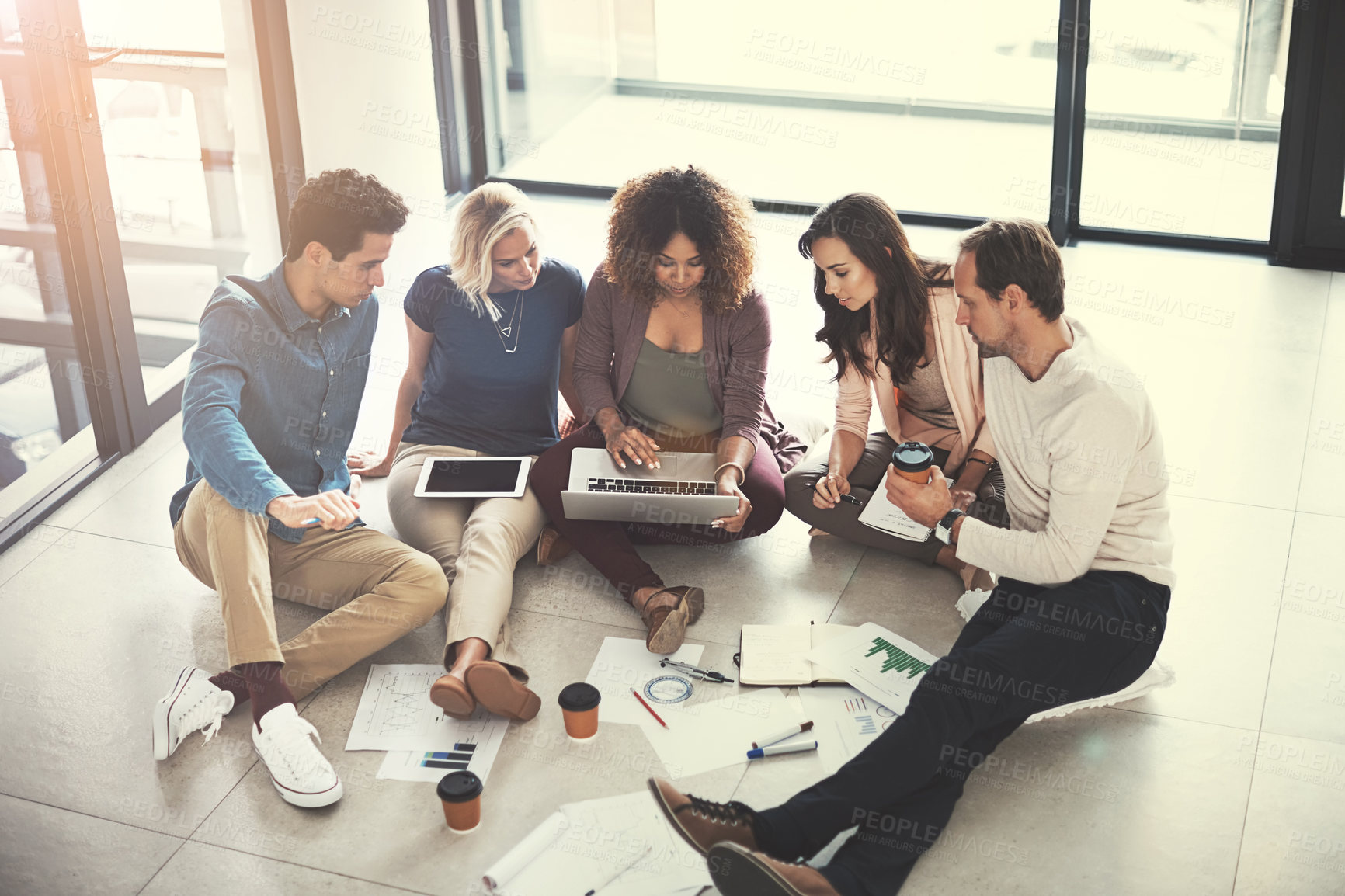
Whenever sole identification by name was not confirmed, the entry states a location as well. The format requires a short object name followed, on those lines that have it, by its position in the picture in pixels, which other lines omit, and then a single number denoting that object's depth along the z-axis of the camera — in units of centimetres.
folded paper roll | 232
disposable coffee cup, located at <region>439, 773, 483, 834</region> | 242
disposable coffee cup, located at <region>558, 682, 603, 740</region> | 266
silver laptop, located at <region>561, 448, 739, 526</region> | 305
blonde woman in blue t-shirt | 314
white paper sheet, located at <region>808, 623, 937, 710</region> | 284
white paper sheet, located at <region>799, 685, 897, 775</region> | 268
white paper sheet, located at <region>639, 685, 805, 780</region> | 266
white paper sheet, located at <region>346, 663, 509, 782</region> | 266
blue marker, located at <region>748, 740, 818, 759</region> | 266
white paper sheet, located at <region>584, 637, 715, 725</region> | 281
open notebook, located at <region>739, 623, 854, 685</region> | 290
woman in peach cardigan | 304
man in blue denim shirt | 270
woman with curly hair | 315
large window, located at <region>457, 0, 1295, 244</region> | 516
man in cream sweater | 226
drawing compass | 291
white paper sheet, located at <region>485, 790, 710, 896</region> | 232
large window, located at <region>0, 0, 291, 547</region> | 357
